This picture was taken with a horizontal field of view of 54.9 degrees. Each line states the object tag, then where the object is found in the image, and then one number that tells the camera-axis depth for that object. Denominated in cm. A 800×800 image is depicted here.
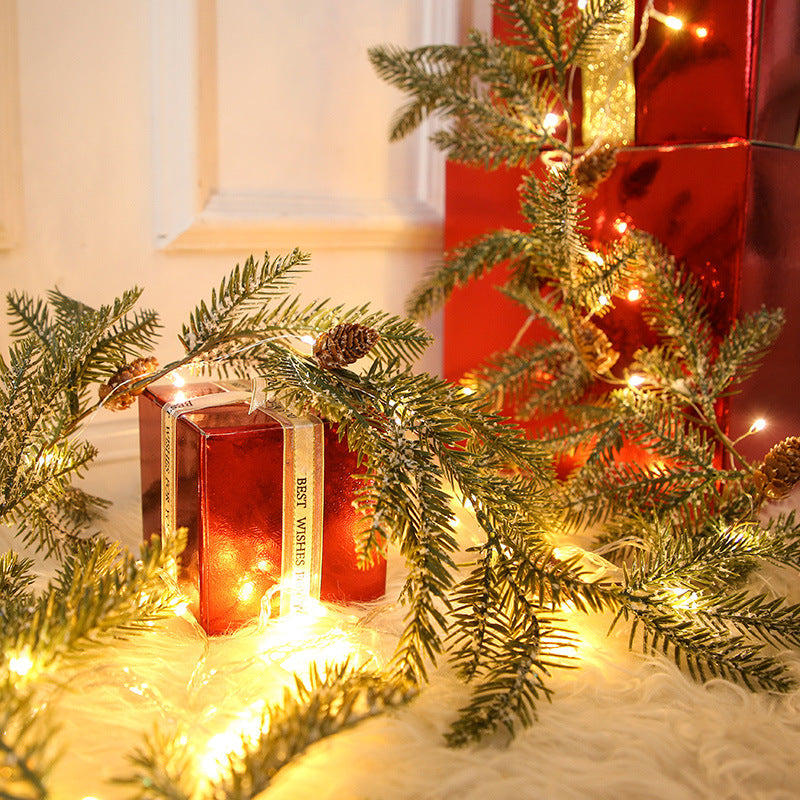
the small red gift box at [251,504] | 58
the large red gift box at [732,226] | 76
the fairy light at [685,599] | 56
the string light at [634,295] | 85
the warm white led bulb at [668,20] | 78
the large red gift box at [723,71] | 74
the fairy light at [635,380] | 82
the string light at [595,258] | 76
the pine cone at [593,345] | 85
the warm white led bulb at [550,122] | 84
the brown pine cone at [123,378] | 63
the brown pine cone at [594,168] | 81
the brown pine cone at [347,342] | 58
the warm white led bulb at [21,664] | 40
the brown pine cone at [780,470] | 62
